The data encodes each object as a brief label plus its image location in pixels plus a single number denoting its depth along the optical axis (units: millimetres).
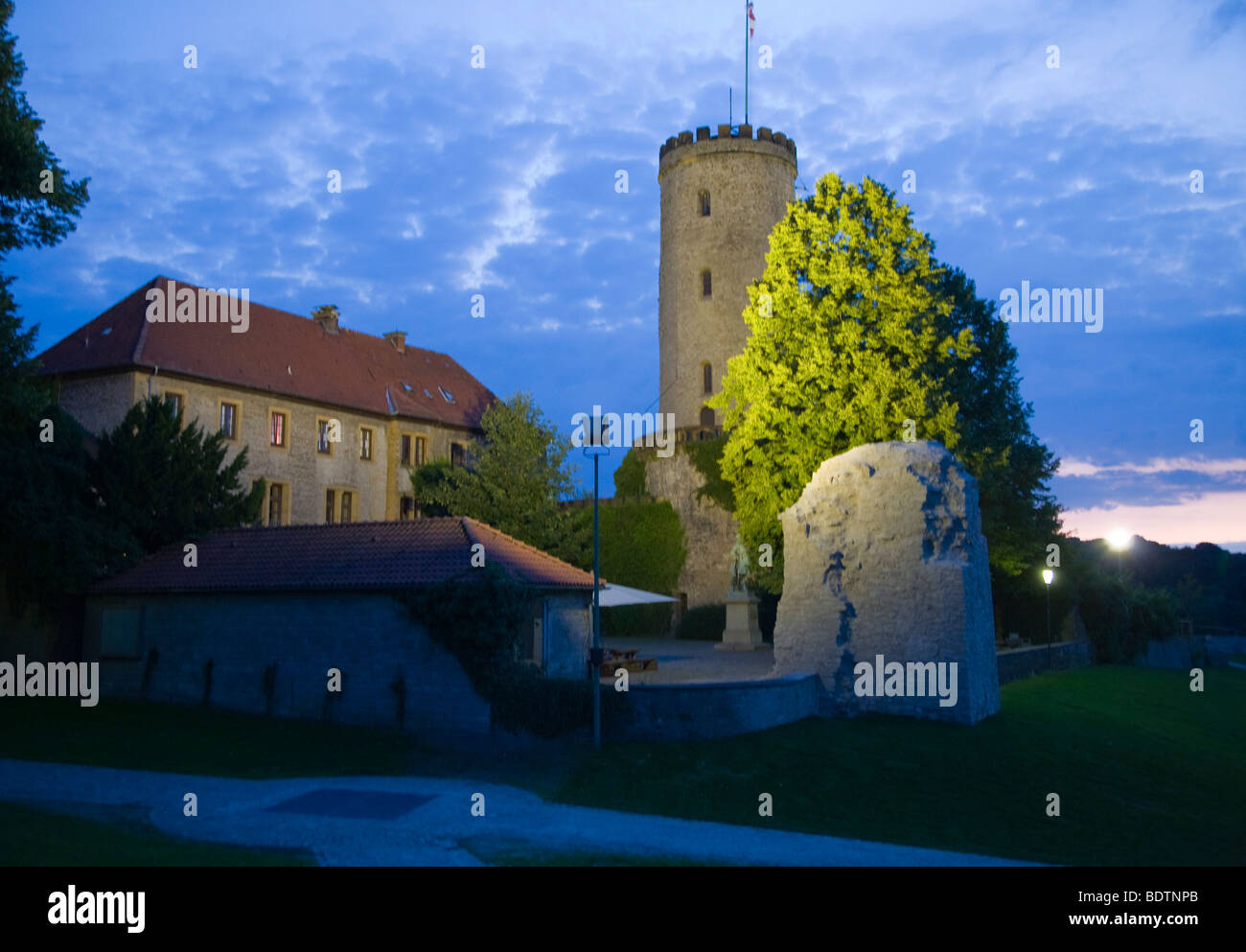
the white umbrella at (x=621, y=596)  24197
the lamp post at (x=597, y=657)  17156
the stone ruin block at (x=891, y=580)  20219
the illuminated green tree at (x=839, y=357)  29234
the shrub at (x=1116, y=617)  39719
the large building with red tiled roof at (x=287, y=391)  36344
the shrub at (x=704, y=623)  39625
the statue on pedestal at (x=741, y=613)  34344
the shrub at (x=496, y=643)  18297
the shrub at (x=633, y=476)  43000
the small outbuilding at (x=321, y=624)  19812
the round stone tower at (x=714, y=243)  47375
